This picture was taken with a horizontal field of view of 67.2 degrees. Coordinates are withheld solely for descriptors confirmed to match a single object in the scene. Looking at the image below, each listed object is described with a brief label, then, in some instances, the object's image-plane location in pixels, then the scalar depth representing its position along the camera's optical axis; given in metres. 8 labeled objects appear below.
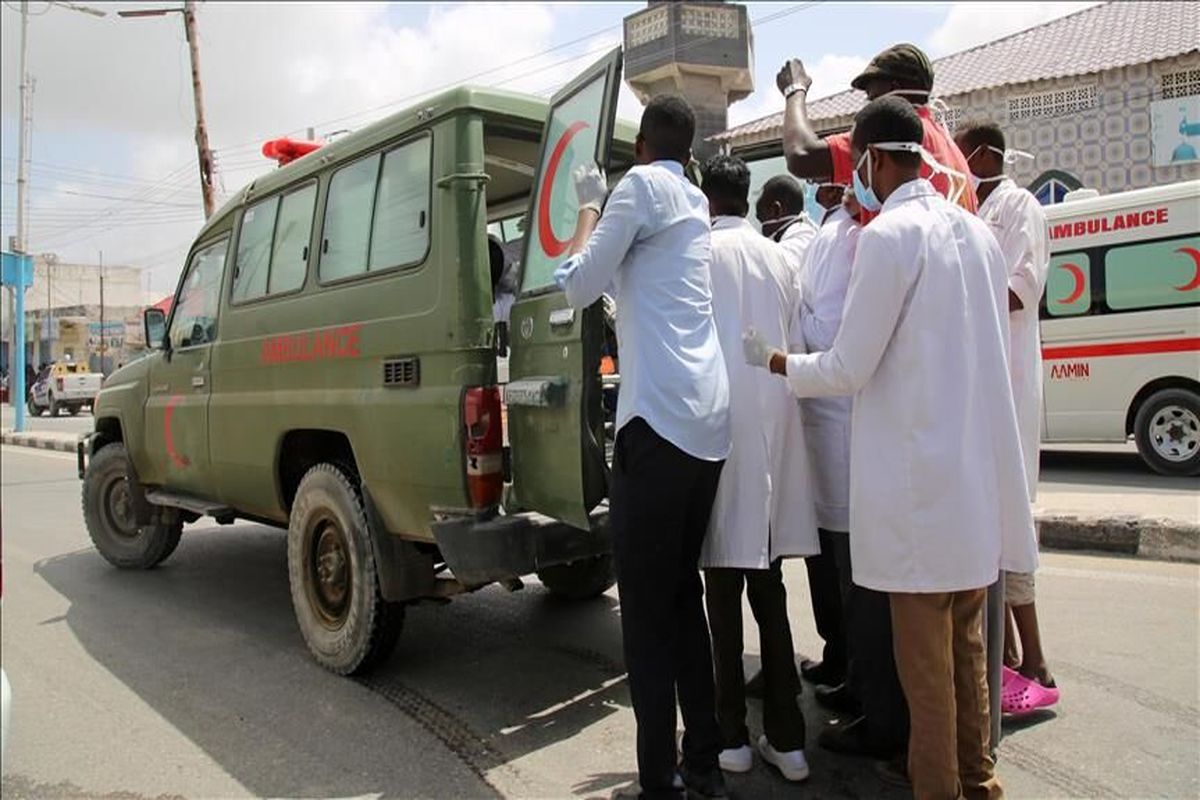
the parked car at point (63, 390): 29.53
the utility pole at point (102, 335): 40.97
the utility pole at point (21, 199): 17.04
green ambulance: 3.26
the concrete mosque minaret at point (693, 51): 21.52
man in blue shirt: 2.61
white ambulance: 8.39
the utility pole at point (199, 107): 18.55
